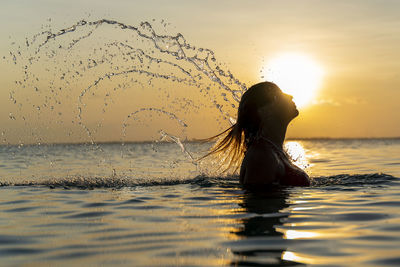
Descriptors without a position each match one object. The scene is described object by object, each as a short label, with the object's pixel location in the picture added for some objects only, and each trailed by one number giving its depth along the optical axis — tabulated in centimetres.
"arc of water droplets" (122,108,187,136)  1145
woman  694
